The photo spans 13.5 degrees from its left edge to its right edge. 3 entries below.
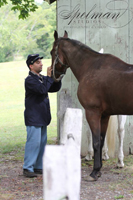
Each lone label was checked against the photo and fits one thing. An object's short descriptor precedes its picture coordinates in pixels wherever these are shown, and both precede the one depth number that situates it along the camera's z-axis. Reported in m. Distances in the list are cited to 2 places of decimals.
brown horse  7.55
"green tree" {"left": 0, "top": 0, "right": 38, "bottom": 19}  13.25
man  8.17
